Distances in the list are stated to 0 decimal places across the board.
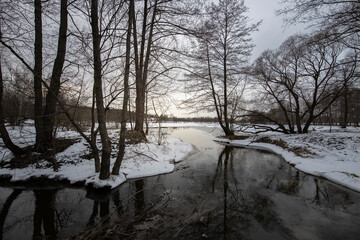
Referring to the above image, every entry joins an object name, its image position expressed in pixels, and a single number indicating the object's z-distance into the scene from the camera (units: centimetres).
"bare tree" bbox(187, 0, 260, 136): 1456
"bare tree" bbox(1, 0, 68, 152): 673
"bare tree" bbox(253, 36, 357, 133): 1279
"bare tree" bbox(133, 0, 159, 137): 923
